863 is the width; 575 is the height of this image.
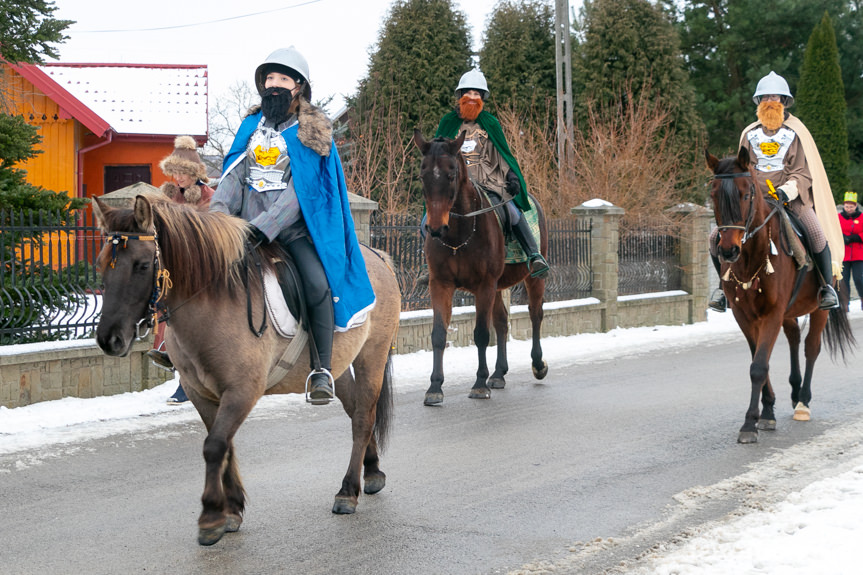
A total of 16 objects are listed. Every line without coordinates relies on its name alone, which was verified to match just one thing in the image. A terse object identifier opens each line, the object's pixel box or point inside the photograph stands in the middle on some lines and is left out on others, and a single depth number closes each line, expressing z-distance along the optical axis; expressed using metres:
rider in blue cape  5.11
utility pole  21.98
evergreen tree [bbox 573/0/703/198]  25.58
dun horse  4.23
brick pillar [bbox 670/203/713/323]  18.61
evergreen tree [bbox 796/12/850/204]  30.52
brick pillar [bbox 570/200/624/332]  16.52
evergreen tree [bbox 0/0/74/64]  9.91
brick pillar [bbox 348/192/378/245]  12.23
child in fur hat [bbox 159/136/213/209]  8.55
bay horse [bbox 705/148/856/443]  7.44
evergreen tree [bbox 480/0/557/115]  28.00
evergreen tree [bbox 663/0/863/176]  33.28
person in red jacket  18.45
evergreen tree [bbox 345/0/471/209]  26.08
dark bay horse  9.27
